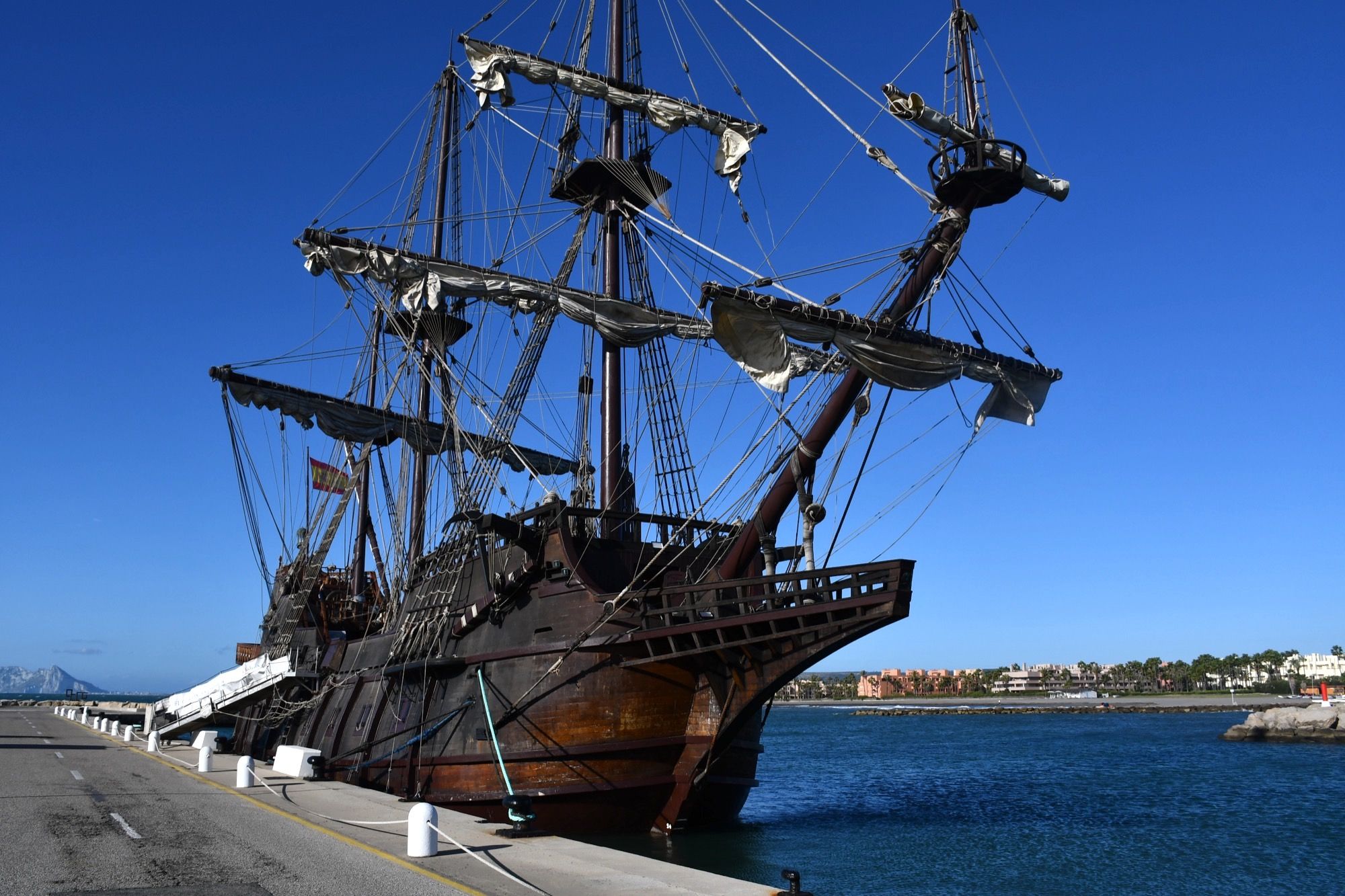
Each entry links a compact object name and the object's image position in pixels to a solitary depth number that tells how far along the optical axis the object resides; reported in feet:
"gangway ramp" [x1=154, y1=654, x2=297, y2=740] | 95.09
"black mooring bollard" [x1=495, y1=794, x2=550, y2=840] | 38.86
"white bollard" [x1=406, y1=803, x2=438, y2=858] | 33.86
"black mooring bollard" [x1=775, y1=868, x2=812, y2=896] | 27.02
